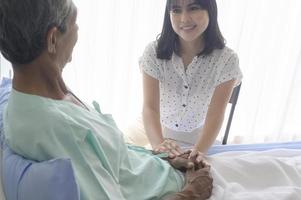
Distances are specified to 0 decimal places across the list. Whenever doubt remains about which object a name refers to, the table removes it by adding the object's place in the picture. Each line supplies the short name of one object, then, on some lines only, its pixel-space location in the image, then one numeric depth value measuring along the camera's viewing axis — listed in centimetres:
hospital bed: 108
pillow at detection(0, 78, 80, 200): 75
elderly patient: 78
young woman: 155
